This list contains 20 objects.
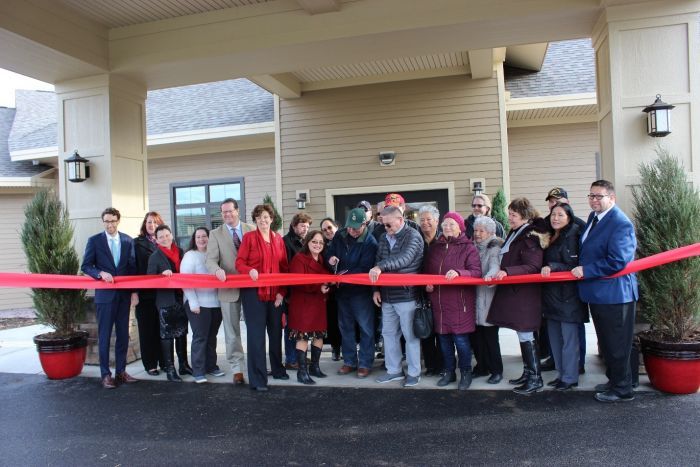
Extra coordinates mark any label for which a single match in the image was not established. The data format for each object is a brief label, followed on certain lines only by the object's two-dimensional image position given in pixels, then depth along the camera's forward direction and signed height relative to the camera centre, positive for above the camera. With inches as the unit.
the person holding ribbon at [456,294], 173.3 -21.8
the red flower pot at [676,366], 157.9 -44.8
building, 185.0 +79.8
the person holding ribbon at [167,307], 196.4 -26.2
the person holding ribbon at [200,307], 191.8 -26.2
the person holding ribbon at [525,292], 167.0 -20.9
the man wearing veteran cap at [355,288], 185.3 -20.2
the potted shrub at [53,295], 206.1 -21.5
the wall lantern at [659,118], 175.8 +38.5
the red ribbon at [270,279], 159.5 -15.4
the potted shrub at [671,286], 159.3 -19.8
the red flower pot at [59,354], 205.0 -45.9
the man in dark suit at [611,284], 153.2 -17.9
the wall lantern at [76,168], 230.7 +34.9
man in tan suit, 187.9 -10.8
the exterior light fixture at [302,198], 348.8 +27.1
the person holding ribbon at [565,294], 164.7 -22.0
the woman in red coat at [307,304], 187.0 -25.8
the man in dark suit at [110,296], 197.2 -21.6
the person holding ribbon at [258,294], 180.5 -20.8
